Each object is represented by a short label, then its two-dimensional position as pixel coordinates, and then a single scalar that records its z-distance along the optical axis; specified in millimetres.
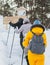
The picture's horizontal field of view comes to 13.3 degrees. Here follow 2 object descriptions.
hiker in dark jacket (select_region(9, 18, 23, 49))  7167
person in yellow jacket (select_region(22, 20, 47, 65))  5127
